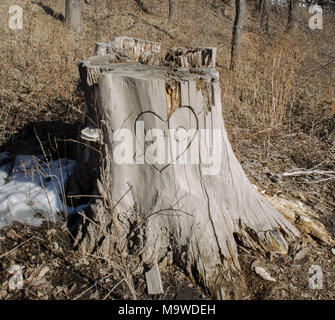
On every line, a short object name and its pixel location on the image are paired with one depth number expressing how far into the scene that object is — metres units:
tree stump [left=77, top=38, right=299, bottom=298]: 1.77
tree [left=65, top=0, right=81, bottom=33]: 8.12
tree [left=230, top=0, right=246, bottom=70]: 5.58
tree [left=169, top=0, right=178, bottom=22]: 10.96
